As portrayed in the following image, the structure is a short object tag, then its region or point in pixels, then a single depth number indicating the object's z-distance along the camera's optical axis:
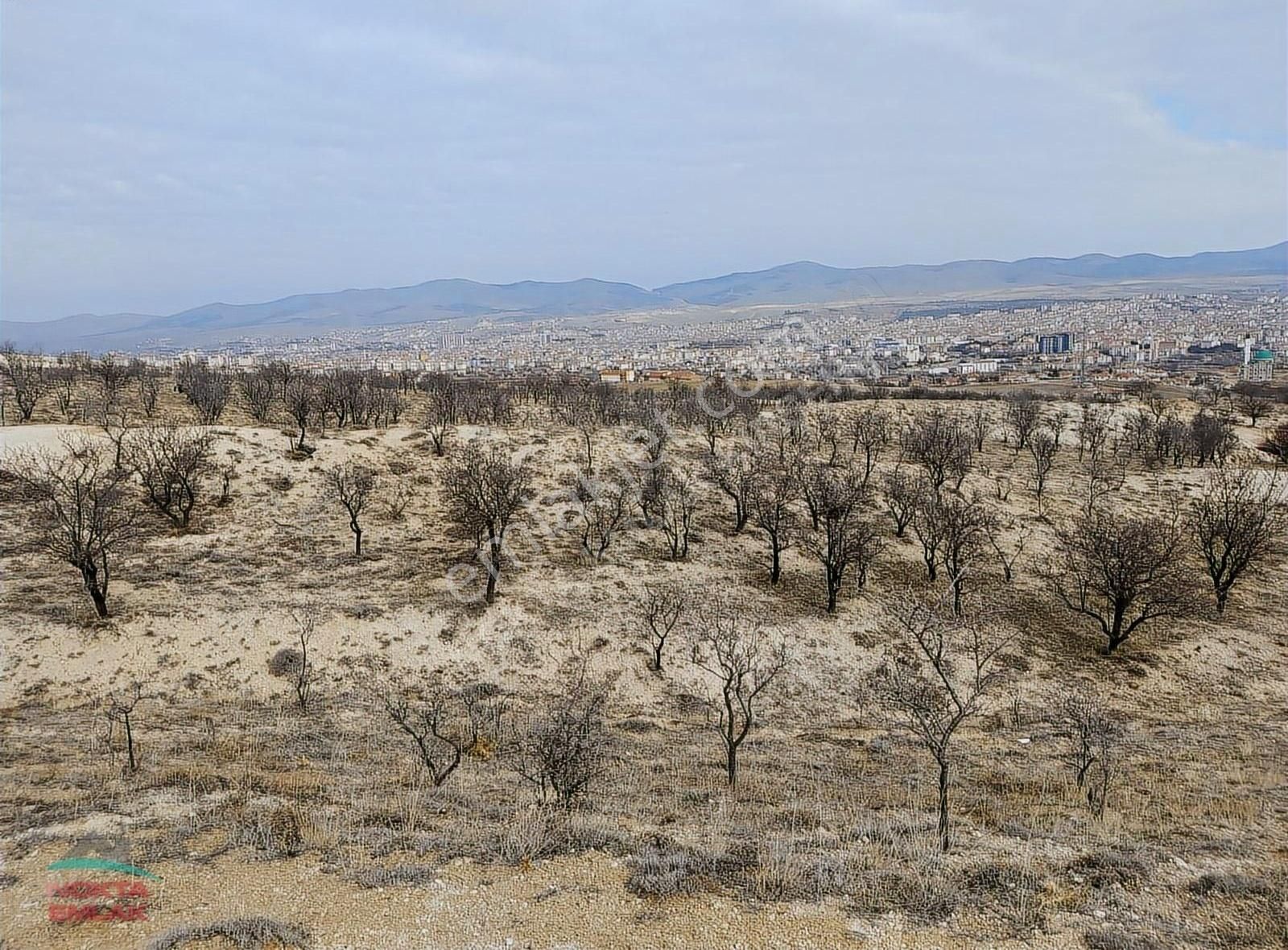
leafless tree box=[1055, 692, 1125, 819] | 13.13
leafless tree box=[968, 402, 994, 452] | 49.46
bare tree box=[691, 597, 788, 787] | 19.53
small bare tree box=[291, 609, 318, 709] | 18.30
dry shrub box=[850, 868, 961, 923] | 8.41
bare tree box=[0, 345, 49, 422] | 40.06
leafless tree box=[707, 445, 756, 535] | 31.72
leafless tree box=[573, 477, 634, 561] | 28.94
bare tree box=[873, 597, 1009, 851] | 17.01
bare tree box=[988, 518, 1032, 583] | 28.94
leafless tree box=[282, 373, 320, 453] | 36.16
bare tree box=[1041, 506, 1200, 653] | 23.19
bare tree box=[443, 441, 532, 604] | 25.78
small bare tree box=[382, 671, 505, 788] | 13.64
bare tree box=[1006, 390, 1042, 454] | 49.44
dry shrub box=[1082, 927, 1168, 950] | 7.62
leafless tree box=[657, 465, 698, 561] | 29.16
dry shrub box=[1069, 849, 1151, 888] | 9.06
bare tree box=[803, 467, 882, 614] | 25.69
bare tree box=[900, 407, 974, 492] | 35.75
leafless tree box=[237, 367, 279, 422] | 44.41
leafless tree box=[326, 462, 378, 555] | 27.40
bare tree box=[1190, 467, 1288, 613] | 26.05
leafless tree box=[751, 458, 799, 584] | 27.67
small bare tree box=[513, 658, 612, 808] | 11.61
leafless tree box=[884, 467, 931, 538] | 30.52
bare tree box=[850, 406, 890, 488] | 41.69
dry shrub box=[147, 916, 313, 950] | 7.49
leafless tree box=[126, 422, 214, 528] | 27.31
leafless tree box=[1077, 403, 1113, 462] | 47.62
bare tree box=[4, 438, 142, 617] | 20.12
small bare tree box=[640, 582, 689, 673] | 22.00
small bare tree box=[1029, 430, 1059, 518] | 37.47
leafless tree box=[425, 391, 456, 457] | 39.78
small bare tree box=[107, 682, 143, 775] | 12.62
